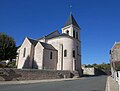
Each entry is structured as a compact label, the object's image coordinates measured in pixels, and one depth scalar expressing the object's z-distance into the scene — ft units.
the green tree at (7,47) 54.23
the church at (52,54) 69.53
